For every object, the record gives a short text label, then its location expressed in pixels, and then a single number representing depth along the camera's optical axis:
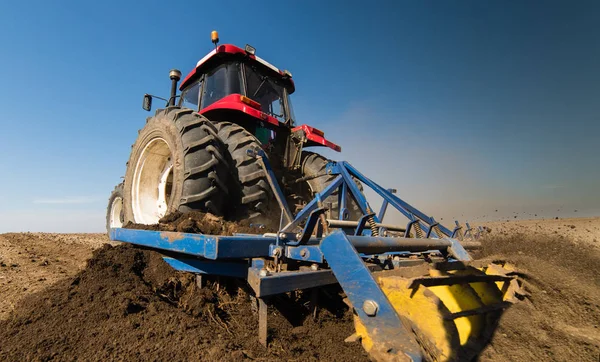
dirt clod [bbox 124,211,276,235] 2.14
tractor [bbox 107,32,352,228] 2.49
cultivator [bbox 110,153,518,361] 1.12
